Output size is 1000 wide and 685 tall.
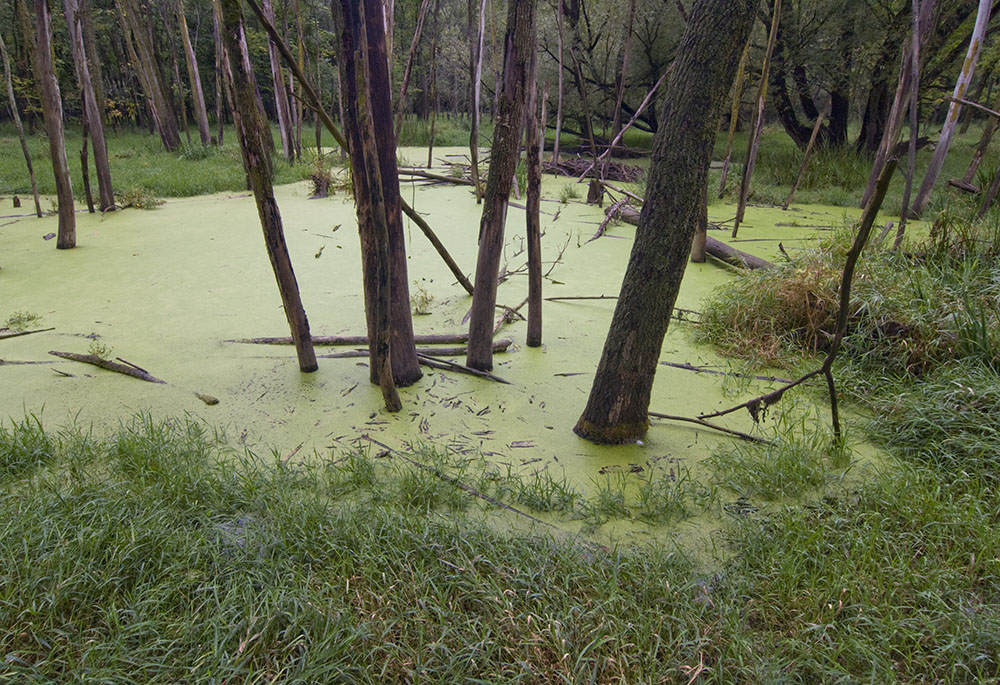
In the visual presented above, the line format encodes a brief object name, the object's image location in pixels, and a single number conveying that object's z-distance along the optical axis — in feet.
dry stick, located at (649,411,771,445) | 7.45
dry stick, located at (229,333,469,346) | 10.03
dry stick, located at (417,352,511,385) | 9.02
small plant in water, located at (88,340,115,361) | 9.17
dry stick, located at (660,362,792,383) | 9.11
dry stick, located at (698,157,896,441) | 4.68
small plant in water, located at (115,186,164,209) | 19.25
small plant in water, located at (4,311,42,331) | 10.21
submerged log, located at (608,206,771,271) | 13.17
